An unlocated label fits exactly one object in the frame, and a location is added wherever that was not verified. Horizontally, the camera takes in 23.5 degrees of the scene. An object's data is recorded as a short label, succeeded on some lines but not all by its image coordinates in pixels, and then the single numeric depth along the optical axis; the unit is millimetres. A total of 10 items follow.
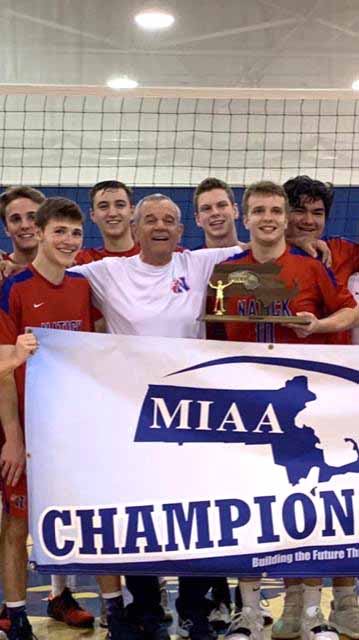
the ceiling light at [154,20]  13031
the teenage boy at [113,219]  4809
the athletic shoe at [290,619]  4121
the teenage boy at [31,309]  3979
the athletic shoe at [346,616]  4141
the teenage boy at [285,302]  3988
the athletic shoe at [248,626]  3889
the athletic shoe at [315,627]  3906
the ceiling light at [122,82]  13328
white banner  3721
